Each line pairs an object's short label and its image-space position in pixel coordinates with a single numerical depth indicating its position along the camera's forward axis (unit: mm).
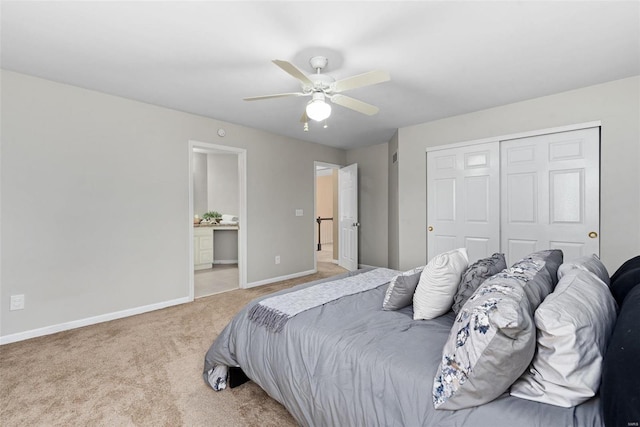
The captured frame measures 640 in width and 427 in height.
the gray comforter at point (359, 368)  958
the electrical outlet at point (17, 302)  2717
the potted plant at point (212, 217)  6559
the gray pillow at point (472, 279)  1547
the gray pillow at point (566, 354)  899
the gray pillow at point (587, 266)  1469
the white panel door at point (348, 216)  5523
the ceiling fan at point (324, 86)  2112
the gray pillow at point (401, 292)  1751
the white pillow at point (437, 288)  1598
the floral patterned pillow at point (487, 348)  908
